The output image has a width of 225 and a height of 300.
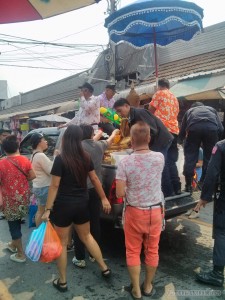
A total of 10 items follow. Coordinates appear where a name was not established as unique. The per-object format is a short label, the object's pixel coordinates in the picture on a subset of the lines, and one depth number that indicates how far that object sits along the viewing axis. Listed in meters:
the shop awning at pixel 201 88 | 7.90
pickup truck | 3.79
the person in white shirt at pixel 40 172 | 4.54
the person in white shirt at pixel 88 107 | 5.49
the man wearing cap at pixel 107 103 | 5.60
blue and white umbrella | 5.27
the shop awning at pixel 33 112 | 18.40
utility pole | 16.02
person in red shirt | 4.14
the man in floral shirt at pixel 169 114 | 4.74
